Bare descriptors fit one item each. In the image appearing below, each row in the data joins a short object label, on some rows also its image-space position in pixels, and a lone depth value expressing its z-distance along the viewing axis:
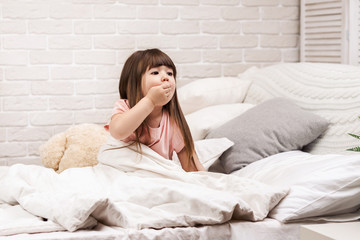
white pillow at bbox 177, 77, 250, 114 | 3.57
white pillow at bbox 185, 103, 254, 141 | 3.33
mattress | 2.45
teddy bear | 3.34
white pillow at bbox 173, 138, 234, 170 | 3.10
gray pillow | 3.10
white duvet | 2.48
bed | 2.50
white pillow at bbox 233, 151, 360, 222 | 2.59
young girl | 2.81
